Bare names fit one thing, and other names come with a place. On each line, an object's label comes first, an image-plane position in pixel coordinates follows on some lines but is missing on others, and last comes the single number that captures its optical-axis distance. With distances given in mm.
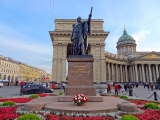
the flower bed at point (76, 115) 5387
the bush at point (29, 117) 4750
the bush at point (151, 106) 7584
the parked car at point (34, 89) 19517
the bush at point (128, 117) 4775
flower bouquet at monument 6883
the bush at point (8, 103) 8278
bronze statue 10586
